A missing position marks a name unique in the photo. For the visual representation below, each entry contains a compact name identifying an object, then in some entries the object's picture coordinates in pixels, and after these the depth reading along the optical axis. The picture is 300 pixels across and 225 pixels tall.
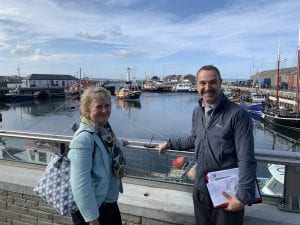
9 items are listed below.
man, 1.49
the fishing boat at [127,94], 52.48
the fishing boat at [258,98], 36.43
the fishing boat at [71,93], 48.51
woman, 1.46
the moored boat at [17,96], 50.12
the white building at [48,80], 62.74
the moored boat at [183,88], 78.74
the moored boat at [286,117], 23.47
